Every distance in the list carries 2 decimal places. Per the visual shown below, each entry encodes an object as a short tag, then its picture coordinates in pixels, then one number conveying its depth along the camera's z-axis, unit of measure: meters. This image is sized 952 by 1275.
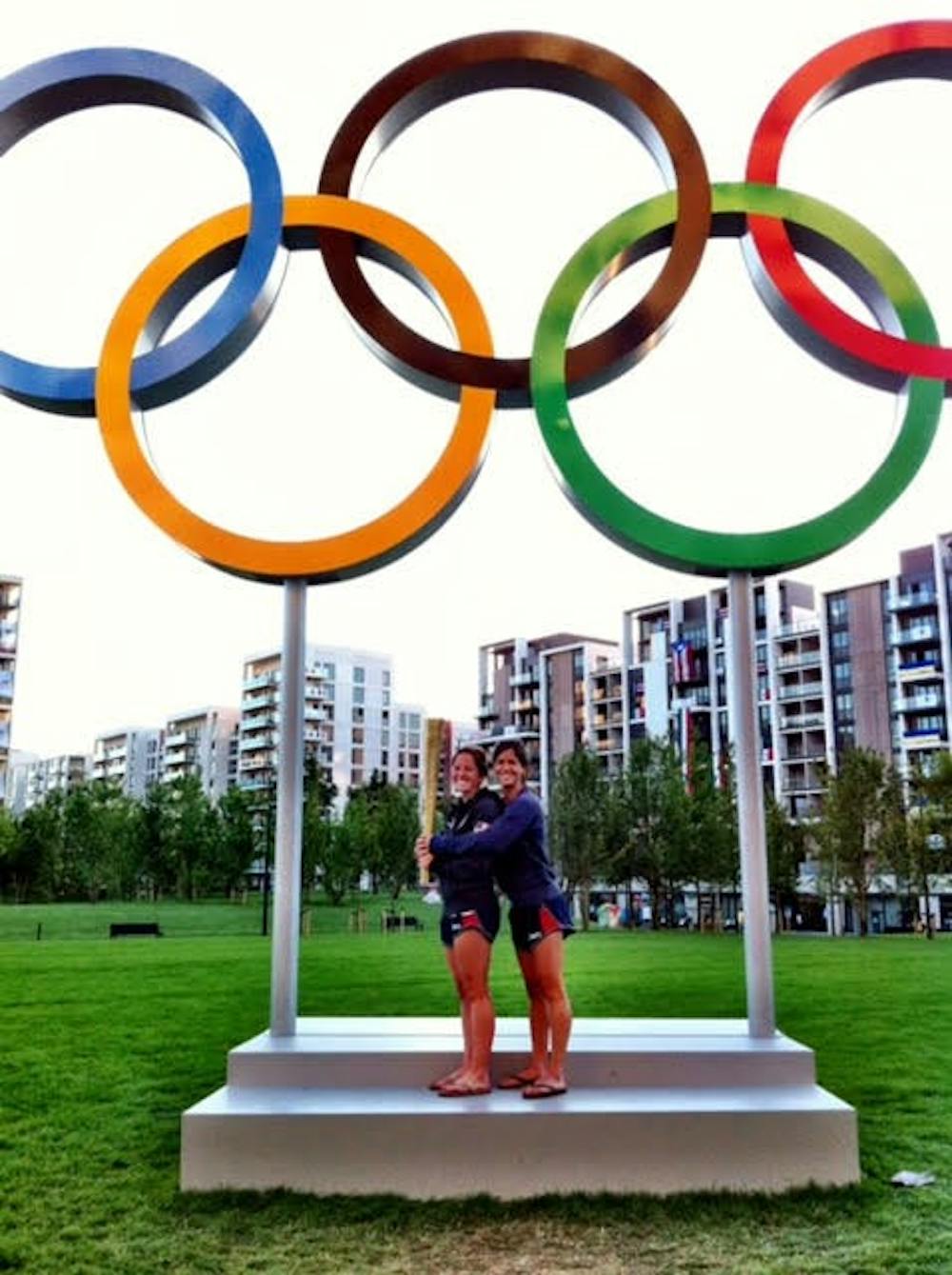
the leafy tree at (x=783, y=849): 46.78
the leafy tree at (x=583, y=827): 44.50
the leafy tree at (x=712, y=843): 43.56
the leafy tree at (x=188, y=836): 55.06
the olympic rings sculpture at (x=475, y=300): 7.36
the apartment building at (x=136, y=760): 112.56
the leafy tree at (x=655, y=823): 43.94
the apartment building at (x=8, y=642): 67.88
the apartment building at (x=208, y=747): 101.69
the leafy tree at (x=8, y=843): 48.38
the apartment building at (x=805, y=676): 62.56
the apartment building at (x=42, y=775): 119.38
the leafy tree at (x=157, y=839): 55.94
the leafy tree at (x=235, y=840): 52.03
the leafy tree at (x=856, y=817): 42.66
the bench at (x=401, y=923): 39.38
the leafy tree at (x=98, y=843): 55.22
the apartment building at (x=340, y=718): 96.56
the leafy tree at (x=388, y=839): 52.53
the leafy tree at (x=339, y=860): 51.03
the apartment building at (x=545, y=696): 77.62
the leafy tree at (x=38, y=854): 54.72
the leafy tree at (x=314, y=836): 46.12
